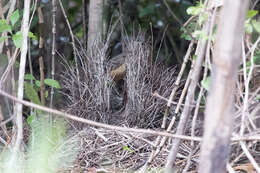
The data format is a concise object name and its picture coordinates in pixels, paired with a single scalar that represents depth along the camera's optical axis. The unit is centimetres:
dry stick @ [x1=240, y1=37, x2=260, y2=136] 498
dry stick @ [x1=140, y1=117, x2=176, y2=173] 517
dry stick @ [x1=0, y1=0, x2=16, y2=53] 537
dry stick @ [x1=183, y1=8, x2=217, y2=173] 495
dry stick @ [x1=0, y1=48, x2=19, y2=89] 528
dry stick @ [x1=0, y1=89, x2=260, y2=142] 489
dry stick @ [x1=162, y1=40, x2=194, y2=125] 509
